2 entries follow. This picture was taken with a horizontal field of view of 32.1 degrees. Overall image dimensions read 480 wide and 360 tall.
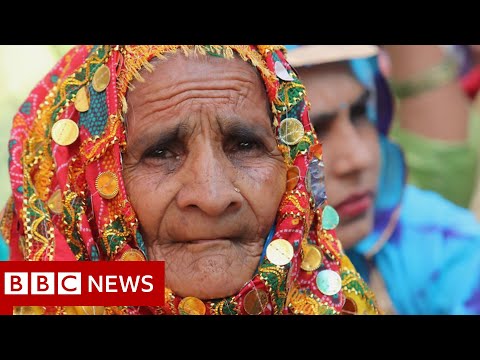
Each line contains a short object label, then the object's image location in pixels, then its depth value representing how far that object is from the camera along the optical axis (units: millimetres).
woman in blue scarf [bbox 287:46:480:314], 3666
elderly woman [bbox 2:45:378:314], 2705
